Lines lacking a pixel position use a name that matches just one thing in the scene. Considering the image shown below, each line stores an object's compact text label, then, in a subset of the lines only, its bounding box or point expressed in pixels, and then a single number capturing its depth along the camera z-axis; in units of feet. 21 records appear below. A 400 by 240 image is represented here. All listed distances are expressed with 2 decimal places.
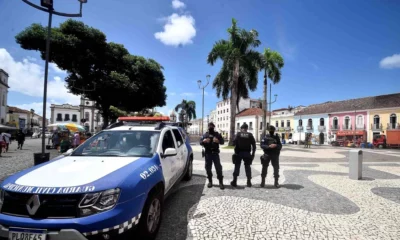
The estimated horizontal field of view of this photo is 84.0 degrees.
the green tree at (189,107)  219.61
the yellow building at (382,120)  120.09
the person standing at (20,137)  56.12
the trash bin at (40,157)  21.17
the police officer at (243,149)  20.06
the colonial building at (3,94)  146.51
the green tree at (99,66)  70.79
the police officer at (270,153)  20.77
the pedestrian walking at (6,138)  46.59
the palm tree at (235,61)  68.85
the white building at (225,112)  262.67
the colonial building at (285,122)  175.64
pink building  132.67
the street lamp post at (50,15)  19.57
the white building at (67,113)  246.68
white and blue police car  7.28
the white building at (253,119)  200.64
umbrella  54.29
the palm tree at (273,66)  86.84
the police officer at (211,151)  19.92
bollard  24.81
